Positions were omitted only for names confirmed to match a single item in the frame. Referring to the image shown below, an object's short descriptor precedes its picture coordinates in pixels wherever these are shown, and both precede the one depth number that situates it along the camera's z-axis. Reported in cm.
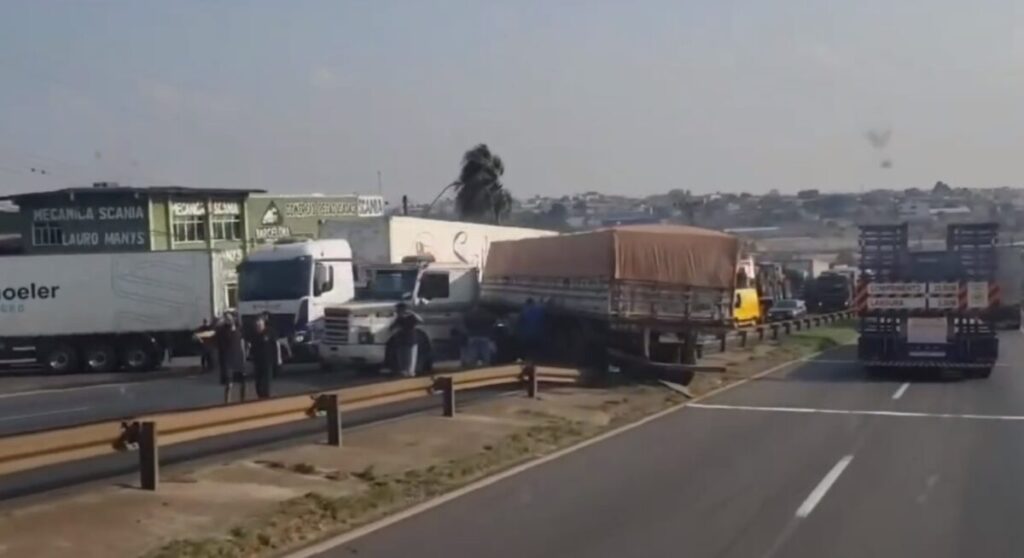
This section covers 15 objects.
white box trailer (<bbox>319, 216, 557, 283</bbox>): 3284
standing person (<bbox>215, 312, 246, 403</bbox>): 2327
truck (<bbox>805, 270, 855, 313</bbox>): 7250
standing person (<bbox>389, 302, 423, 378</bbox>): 2802
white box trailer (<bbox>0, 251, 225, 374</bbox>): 3997
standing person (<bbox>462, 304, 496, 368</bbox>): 3048
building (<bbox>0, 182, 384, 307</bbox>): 6894
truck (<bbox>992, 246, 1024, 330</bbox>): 3004
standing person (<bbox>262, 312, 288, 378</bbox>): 2744
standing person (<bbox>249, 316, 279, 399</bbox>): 2280
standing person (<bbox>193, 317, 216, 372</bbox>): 3045
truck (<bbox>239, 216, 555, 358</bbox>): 3047
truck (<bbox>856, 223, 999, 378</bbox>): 2947
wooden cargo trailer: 2827
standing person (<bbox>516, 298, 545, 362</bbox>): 2984
